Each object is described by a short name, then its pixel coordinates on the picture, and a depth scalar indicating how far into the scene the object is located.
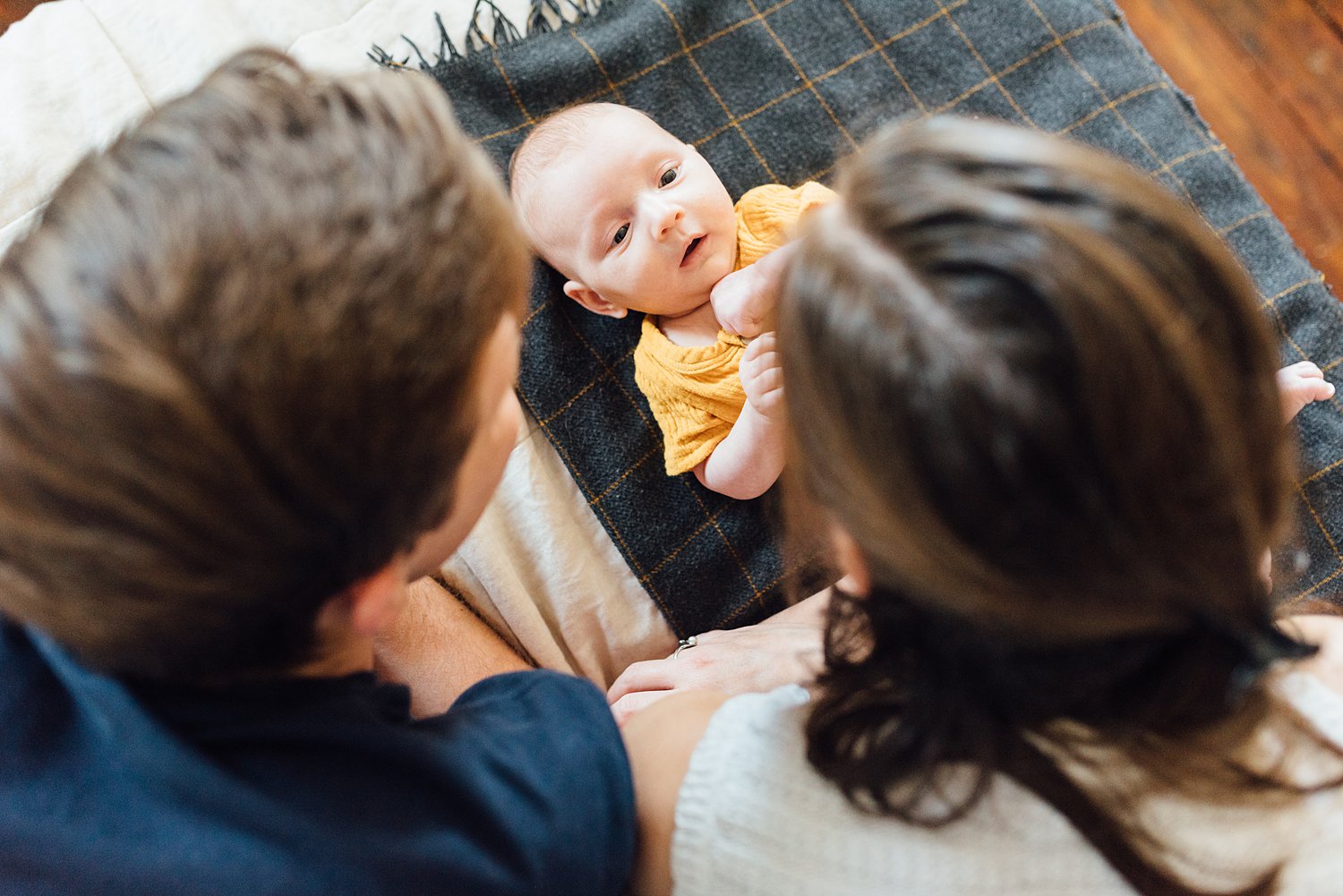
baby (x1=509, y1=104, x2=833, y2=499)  1.09
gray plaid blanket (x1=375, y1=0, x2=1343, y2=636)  1.16
